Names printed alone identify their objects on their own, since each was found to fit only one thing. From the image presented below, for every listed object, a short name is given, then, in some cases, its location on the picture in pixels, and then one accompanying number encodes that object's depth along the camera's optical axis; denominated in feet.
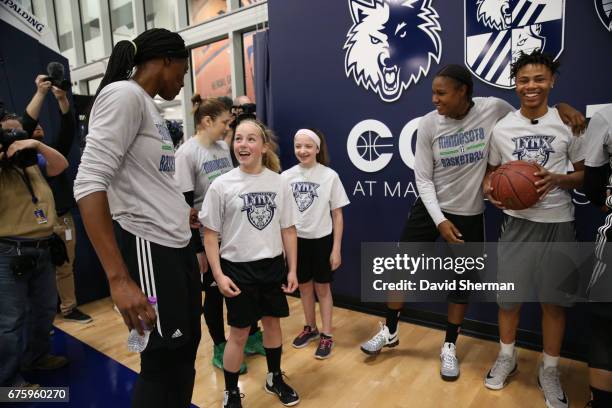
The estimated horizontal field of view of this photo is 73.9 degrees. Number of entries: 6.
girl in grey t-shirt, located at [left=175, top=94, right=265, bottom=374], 7.91
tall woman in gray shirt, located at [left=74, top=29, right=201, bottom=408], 3.59
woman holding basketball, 6.53
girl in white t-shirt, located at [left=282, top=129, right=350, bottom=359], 8.83
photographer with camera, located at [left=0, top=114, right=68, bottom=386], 7.01
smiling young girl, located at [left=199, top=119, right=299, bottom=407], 6.46
